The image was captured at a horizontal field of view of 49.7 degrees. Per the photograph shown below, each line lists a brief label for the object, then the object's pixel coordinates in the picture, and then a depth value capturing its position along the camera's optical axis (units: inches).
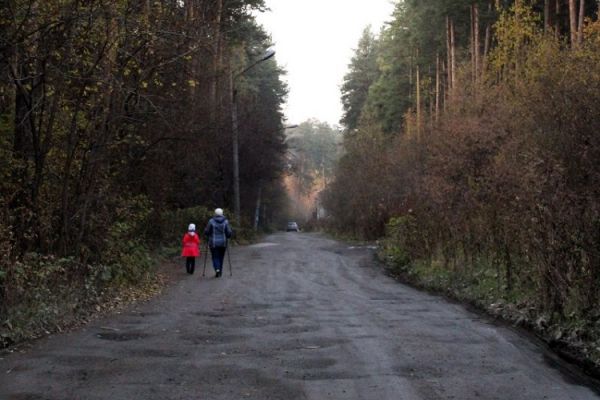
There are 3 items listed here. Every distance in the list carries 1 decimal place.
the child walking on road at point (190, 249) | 710.5
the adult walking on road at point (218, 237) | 690.2
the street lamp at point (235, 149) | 1306.6
